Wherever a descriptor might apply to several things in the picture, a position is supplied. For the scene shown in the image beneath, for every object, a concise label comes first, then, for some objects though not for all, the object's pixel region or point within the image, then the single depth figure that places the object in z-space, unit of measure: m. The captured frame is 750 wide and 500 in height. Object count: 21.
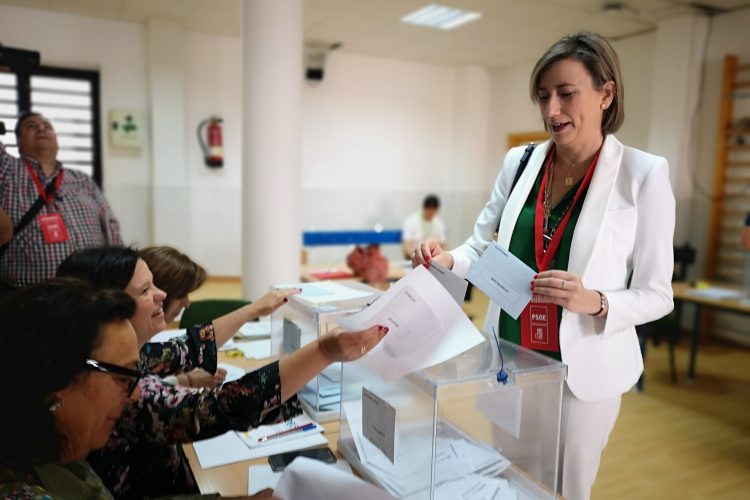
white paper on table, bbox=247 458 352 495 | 1.16
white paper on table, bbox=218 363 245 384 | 1.79
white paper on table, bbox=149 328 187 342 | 2.04
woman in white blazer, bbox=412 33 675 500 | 1.17
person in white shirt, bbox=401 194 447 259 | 5.81
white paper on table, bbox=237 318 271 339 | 2.32
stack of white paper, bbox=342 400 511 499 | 1.07
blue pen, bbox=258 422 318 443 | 1.37
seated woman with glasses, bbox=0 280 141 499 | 0.82
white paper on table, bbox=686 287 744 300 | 3.70
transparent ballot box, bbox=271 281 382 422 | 1.49
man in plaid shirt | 2.74
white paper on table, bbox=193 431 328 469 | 1.28
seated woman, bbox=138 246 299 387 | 1.51
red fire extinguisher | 6.36
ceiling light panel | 5.24
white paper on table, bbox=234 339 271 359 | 2.04
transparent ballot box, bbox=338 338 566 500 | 1.03
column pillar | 3.12
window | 5.73
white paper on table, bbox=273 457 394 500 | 0.92
